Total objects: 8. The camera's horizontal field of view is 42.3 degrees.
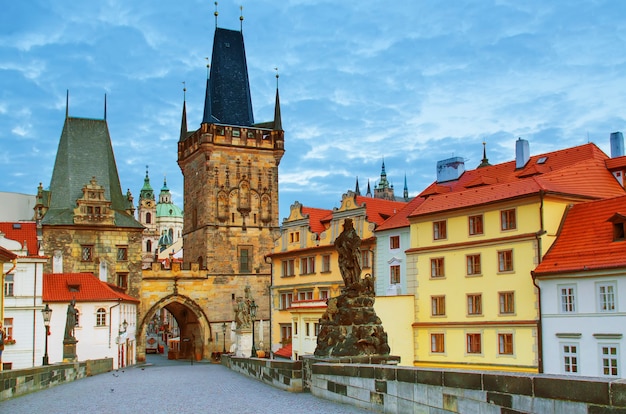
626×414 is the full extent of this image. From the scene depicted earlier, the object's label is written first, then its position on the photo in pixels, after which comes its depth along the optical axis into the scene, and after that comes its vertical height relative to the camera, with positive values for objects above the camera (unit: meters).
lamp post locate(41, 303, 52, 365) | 29.62 -0.07
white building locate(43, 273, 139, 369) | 46.50 +0.07
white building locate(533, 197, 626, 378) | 25.75 +0.51
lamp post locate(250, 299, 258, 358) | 36.53 +0.02
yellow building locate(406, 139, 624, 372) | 30.03 +2.07
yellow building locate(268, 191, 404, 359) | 43.50 +2.88
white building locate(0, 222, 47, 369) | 41.38 +0.32
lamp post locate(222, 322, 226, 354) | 60.84 -1.30
